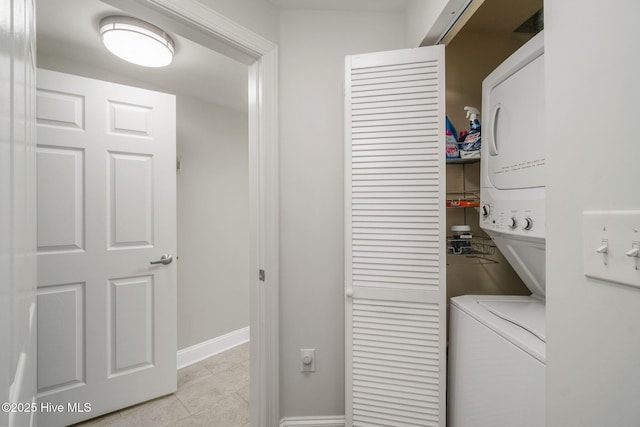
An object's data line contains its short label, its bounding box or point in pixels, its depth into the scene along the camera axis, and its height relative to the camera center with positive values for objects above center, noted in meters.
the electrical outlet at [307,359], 1.55 -0.86
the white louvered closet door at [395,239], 1.24 -0.13
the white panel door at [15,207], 0.31 +0.01
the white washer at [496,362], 0.78 -0.52
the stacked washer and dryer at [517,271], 0.83 -0.27
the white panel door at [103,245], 1.55 -0.21
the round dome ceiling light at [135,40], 1.46 +0.98
